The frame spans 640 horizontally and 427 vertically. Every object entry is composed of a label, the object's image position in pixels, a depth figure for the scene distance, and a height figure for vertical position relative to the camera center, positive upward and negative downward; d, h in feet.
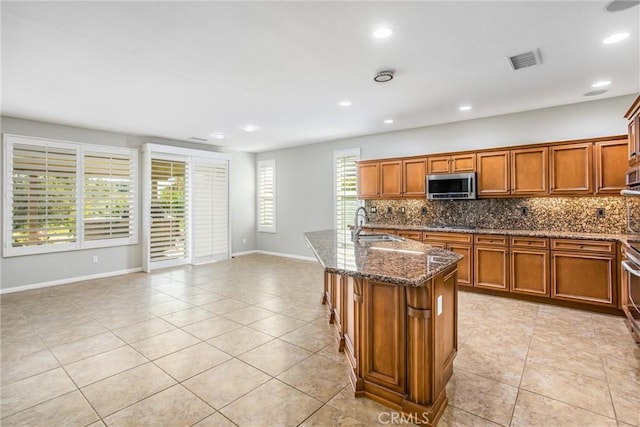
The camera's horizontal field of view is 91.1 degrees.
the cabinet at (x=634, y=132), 10.38 +2.76
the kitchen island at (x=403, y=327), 6.18 -2.43
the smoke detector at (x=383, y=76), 10.86 +4.88
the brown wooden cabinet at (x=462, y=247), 15.24 -1.66
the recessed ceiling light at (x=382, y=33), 8.26 +4.86
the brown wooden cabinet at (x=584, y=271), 12.11 -2.36
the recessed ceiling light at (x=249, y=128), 18.34 +5.20
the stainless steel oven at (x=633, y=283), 9.39 -2.28
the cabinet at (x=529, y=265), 13.41 -2.32
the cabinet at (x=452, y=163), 16.16 +2.65
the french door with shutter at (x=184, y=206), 20.70 +0.63
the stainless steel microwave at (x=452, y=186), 15.85 +1.41
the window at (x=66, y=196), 16.05 +1.14
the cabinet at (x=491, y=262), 14.34 -2.31
